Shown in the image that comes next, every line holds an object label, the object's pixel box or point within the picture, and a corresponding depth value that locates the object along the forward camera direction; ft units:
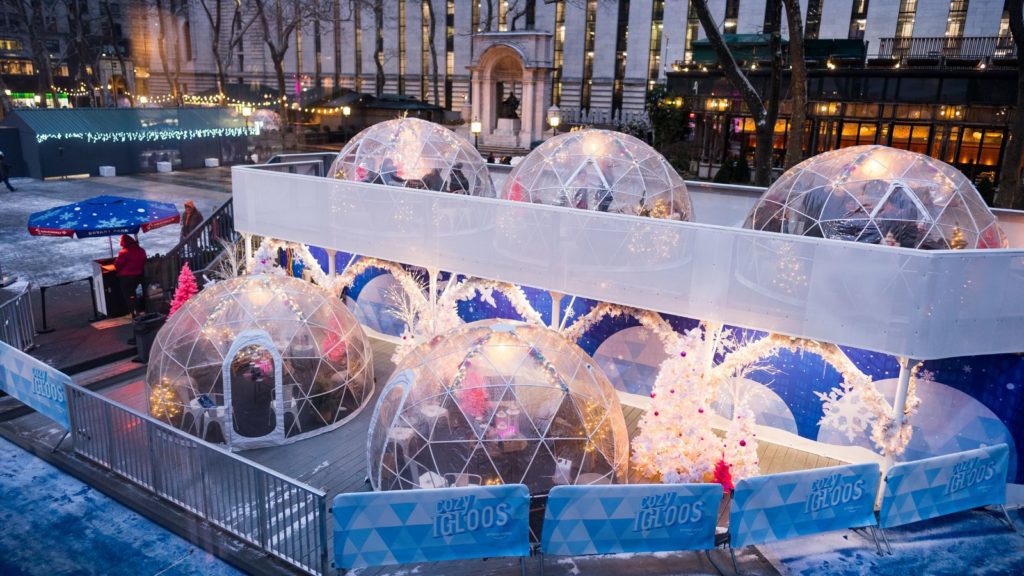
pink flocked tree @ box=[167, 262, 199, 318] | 44.31
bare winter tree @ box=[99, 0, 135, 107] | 172.76
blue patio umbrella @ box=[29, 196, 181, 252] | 46.22
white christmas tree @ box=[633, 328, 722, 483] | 30.17
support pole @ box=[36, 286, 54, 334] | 47.24
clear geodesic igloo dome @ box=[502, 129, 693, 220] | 41.42
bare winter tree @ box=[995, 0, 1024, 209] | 56.34
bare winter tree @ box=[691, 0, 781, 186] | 57.82
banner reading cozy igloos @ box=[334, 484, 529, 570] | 23.67
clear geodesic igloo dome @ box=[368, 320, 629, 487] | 26.66
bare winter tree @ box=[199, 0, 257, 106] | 240.32
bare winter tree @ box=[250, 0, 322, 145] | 140.67
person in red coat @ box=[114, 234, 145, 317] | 49.14
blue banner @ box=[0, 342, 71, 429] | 32.40
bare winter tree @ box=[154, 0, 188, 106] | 215.31
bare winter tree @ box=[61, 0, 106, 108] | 163.53
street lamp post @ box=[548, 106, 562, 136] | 100.73
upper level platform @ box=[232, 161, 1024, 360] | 28.43
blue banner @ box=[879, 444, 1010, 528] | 27.68
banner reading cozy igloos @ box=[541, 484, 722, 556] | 24.66
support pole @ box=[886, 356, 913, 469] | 29.76
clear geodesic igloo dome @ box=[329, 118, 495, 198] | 46.98
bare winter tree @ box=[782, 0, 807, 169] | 56.49
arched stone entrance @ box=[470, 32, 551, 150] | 141.38
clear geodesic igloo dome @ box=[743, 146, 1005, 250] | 33.47
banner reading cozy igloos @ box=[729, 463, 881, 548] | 25.70
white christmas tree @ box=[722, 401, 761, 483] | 30.50
